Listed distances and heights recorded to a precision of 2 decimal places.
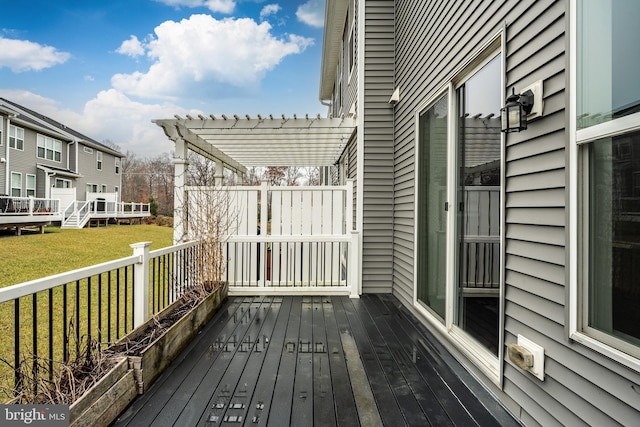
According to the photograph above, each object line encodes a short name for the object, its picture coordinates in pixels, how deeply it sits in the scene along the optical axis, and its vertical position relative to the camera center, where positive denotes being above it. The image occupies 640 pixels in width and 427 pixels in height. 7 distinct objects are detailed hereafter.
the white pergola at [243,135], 4.45 +1.14
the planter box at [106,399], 1.60 -1.02
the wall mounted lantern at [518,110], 1.78 +0.56
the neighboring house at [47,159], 14.81 +2.70
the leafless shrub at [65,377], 1.61 -0.91
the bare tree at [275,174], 16.47 +1.83
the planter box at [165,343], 2.09 -1.02
